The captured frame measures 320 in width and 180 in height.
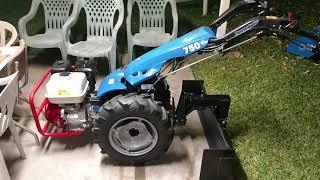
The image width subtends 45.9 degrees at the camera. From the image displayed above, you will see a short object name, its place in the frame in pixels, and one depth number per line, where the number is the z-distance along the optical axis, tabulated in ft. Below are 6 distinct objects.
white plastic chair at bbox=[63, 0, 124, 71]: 15.19
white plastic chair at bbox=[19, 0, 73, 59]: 15.80
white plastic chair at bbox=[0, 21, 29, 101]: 10.86
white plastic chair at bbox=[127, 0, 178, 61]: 16.14
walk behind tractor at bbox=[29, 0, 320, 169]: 9.39
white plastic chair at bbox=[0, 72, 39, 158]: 9.01
